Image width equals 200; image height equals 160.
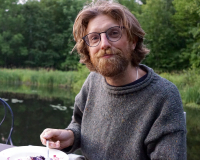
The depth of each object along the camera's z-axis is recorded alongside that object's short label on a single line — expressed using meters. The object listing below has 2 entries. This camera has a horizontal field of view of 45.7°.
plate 0.82
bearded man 0.83
